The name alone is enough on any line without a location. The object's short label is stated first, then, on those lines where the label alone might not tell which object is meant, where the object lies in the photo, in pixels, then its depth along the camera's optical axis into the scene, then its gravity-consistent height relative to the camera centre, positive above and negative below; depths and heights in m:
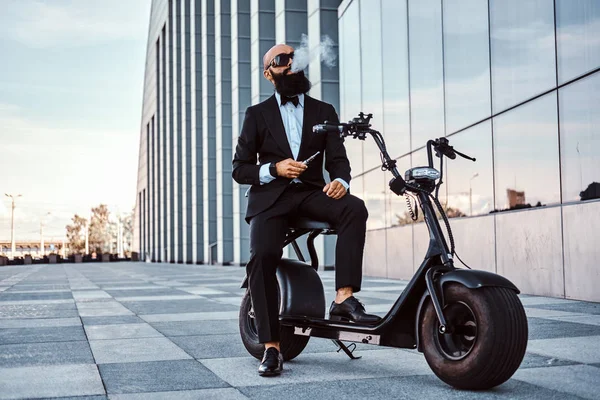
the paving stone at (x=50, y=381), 3.74 -0.72
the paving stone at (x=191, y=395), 3.57 -0.71
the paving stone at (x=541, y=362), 4.36 -0.71
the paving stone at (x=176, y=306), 8.78 -0.73
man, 4.18 +0.34
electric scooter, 3.38 -0.34
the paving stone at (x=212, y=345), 5.09 -0.72
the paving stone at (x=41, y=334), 6.00 -0.72
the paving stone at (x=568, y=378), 3.57 -0.70
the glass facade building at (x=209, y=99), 25.61 +7.12
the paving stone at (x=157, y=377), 3.87 -0.72
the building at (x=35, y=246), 162.38 +0.72
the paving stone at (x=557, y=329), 5.80 -0.70
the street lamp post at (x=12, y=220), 77.38 +3.08
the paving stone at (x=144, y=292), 11.95 -0.74
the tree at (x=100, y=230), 131.00 +3.38
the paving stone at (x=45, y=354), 4.82 -0.72
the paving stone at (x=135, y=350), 4.93 -0.72
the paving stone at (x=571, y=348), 4.63 -0.70
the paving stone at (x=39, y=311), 8.30 -0.73
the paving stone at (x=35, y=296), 11.44 -0.74
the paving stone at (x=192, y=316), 7.72 -0.73
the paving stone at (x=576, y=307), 7.81 -0.71
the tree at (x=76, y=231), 132.80 +3.30
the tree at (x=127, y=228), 136.75 +3.77
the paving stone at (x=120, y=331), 6.24 -0.73
